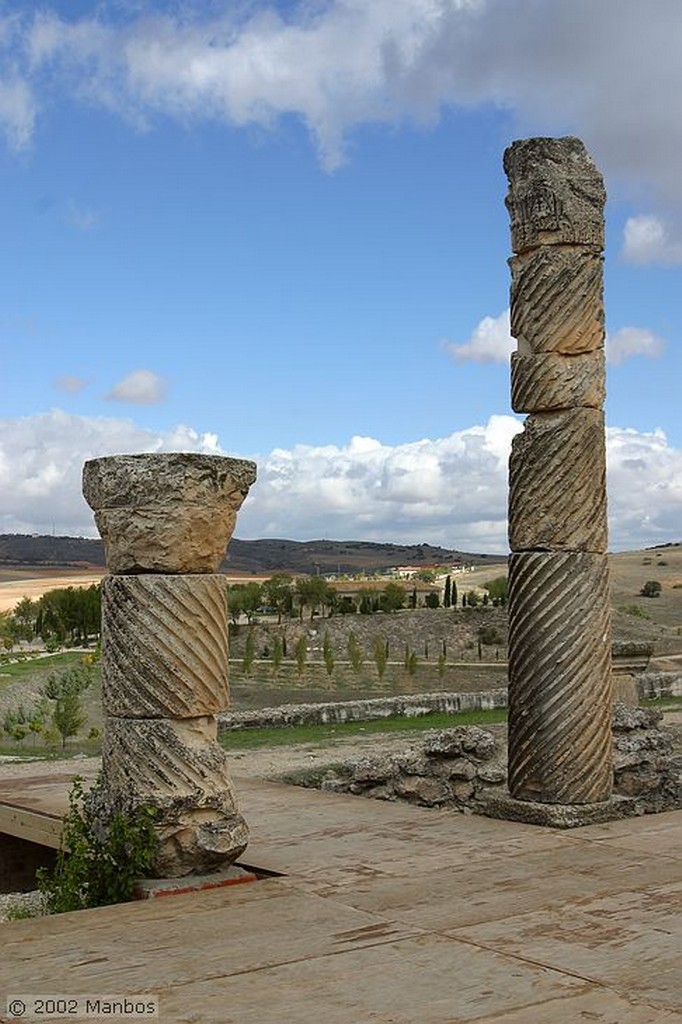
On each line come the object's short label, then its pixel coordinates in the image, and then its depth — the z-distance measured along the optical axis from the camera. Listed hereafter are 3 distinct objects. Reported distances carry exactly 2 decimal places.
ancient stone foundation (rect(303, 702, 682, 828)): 7.96
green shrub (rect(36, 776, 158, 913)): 6.12
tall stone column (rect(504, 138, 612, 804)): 7.87
